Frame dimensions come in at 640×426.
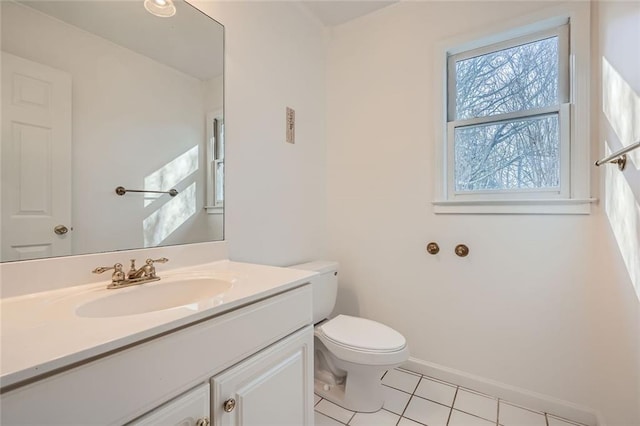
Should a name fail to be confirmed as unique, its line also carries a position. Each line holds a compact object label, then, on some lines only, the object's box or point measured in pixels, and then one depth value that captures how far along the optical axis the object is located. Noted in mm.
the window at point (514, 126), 1418
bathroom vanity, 465
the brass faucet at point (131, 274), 917
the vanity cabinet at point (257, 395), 648
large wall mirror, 817
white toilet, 1333
